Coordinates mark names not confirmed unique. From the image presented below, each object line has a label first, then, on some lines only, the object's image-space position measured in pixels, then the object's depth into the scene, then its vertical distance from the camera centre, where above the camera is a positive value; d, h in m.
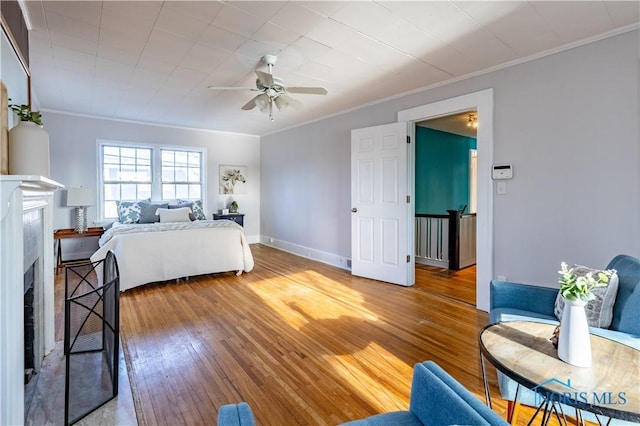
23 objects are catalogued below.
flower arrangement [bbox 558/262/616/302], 1.21 -0.31
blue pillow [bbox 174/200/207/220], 5.61 +0.03
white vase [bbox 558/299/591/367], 1.20 -0.50
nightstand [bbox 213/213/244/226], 6.49 -0.16
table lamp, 4.96 +0.13
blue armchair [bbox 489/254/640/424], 1.57 -0.62
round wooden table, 0.99 -0.60
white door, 4.05 +0.06
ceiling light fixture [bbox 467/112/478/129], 5.07 +1.53
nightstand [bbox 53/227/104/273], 4.80 -0.39
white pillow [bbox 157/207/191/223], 5.14 -0.09
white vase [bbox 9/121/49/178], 1.53 +0.30
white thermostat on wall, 3.08 +0.37
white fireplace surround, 1.22 -0.34
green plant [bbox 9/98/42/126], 1.65 +0.51
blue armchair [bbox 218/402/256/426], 0.90 -0.61
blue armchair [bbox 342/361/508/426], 0.84 -0.58
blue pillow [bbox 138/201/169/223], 5.15 -0.05
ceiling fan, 2.89 +1.14
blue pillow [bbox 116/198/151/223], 5.14 -0.04
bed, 3.83 -0.53
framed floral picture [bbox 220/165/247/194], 6.84 +0.66
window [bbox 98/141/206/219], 5.63 +0.70
